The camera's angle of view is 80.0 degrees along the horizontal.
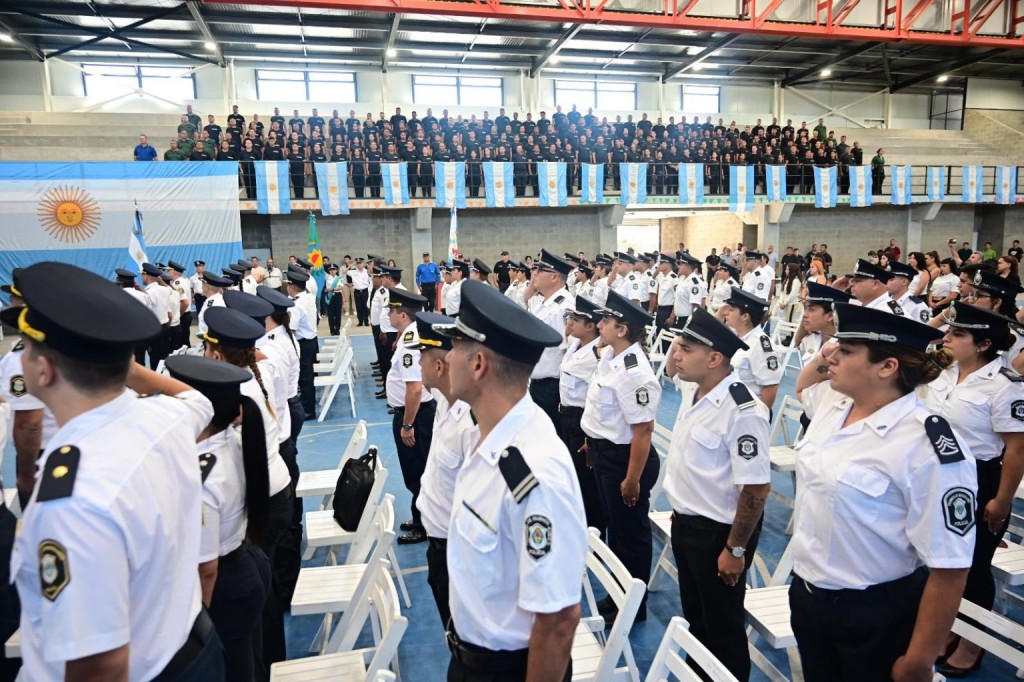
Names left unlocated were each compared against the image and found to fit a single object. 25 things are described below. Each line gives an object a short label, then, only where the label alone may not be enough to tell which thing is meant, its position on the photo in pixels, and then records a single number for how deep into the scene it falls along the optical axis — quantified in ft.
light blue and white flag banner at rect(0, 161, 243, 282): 42.19
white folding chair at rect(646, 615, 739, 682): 6.29
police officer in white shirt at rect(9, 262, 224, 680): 3.96
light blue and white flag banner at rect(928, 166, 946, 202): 64.85
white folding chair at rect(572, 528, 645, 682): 7.20
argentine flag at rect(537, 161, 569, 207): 54.44
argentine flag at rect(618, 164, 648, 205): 56.65
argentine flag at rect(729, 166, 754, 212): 58.29
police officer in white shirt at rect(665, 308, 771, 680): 8.26
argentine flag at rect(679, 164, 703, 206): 57.57
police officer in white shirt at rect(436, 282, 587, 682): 4.82
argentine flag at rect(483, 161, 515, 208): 53.26
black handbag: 11.59
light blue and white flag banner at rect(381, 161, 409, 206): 51.34
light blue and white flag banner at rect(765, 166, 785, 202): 58.70
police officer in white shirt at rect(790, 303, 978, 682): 5.85
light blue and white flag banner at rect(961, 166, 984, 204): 64.85
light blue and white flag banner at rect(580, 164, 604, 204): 56.13
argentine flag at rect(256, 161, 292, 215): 47.85
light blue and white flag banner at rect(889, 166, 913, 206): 61.87
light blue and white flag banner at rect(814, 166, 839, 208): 60.49
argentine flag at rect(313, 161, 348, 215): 49.32
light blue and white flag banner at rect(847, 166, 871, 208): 61.21
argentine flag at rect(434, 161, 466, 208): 52.29
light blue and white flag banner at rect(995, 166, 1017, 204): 66.33
